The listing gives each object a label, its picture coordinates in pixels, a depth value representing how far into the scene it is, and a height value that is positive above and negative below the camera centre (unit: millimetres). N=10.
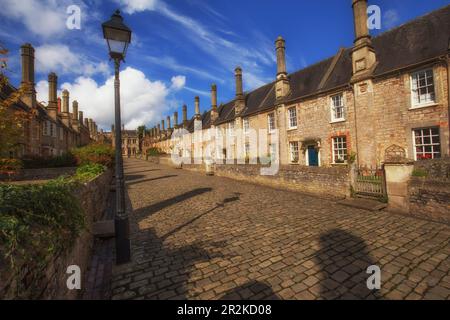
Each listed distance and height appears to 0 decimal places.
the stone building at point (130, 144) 104062 +12525
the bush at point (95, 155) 16966 +1360
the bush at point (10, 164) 4141 +232
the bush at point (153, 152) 57750 +4585
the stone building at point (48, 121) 22508 +6926
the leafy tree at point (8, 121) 4018 +1044
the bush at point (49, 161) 17569 +1031
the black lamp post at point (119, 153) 4559 +376
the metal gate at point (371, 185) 8571 -1062
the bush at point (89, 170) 9602 +74
